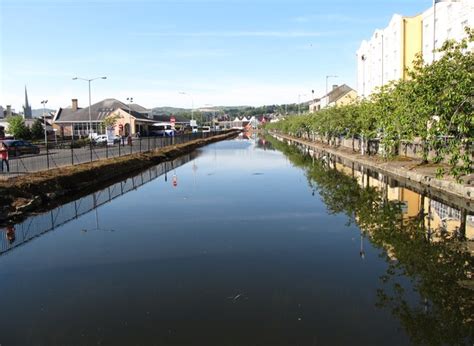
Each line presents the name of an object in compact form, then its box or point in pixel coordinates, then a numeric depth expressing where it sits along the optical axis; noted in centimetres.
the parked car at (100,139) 6144
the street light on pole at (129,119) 10075
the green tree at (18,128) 8238
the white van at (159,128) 10850
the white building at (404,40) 4684
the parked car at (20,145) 4216
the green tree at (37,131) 8731
